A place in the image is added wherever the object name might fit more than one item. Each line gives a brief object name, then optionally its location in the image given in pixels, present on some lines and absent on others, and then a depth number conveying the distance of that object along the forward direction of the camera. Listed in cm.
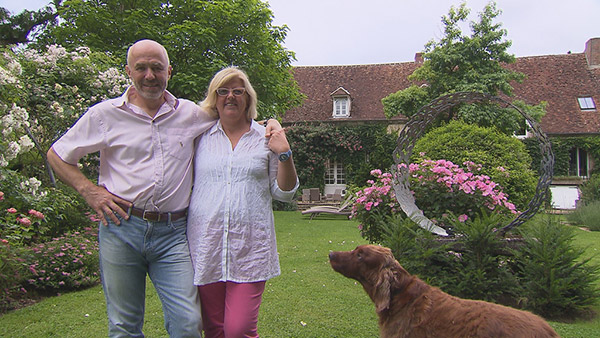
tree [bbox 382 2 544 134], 1856
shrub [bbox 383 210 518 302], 523
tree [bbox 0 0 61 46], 1830
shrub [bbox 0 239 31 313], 507
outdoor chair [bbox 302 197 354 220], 1661
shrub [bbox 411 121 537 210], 970
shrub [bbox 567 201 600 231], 1389
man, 249
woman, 253
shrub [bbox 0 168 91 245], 571
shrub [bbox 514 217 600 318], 499
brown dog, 286
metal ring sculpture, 551
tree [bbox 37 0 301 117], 1457
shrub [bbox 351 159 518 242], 640
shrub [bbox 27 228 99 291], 608
